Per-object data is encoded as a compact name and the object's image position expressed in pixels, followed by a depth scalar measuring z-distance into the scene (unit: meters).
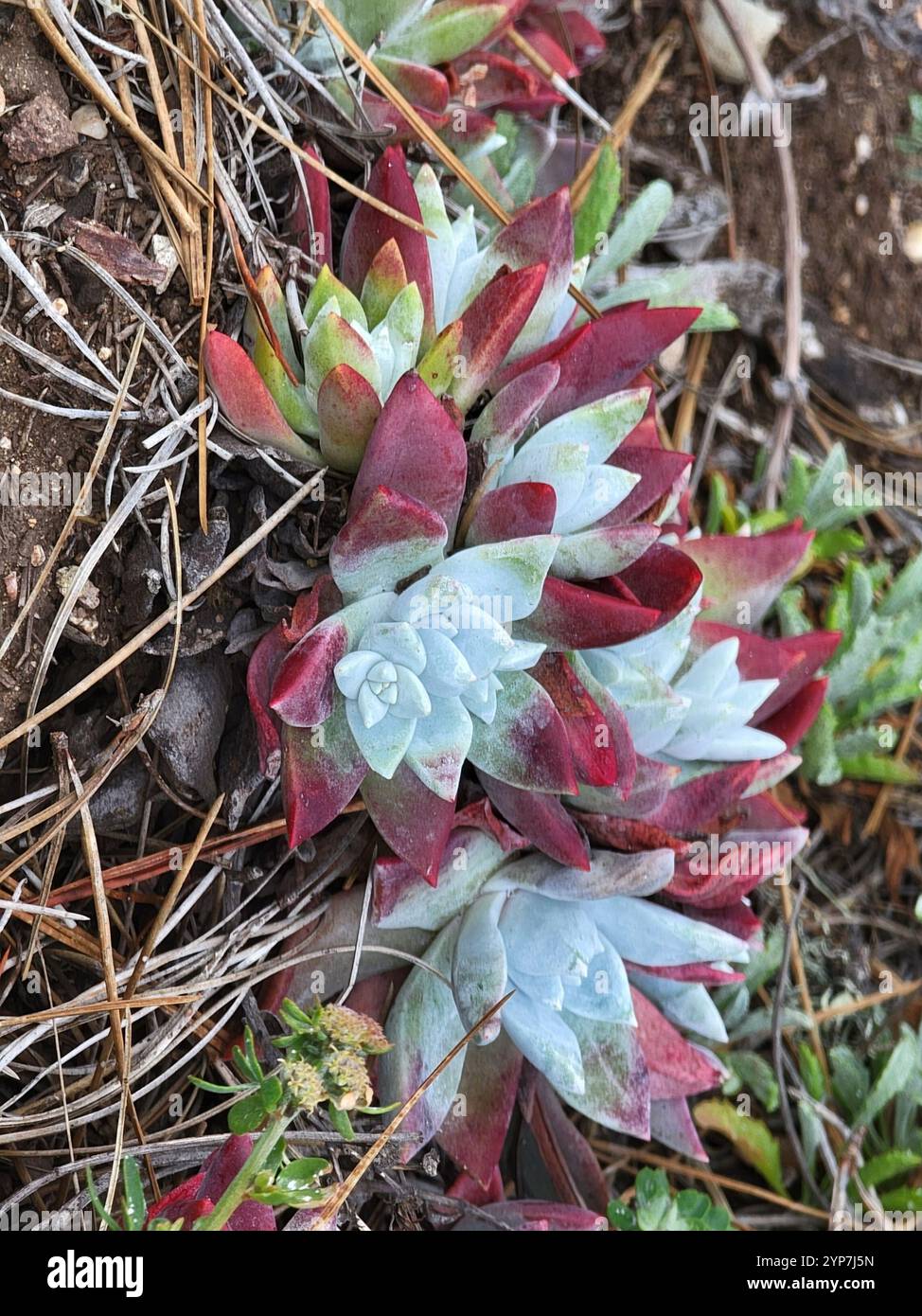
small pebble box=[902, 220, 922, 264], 0.78
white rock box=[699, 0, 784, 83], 0.75
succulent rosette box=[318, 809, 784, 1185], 0.61
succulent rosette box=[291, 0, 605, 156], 0.62
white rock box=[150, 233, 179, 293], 0.60
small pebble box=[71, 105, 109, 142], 0.59
